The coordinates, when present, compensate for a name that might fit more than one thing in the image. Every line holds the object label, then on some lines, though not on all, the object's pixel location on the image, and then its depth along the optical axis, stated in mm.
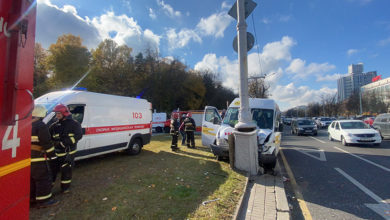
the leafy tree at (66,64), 29016
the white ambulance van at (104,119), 5629
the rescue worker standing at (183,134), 10432
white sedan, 9422
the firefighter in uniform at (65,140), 3998
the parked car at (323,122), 26672
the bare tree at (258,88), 37797
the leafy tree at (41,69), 27303
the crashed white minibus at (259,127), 5609
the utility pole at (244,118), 5141
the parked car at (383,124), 11891
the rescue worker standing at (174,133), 8883
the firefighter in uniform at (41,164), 3277
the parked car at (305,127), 15875
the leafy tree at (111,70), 29391
